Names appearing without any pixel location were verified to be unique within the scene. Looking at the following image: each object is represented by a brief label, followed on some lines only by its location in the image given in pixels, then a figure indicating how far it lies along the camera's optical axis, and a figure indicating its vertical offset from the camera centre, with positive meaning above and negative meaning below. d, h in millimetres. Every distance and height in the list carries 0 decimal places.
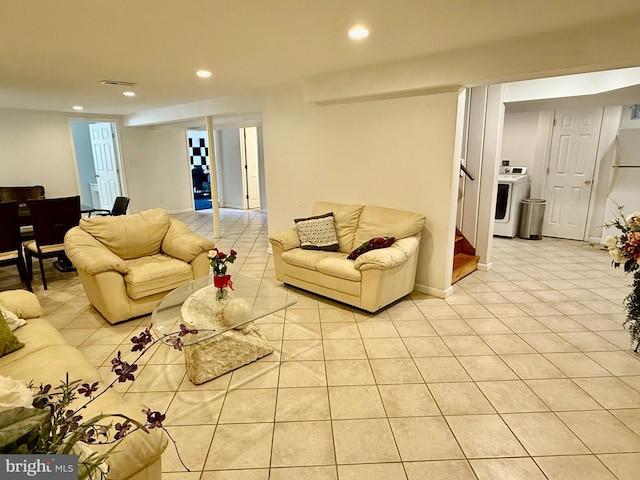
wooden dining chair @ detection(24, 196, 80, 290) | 3906 -641
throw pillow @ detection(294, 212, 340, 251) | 3929 -756
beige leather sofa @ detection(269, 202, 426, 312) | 3223 -926
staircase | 4223 -1176
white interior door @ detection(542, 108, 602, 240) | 5723 -176
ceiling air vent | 4145 +906
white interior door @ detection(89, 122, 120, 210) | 7926 +32
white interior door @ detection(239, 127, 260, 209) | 9156 -43
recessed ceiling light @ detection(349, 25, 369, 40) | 2445 +868
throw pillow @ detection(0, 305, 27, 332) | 2046 -855
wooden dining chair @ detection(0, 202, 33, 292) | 3627 -713
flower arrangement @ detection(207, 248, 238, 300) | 2453 -705
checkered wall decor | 10820 +429
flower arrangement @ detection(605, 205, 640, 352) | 2438 -634
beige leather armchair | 3074 -866
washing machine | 6092 -621
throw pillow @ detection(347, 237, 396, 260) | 3424 -760
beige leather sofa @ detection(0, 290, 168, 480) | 1223 -928
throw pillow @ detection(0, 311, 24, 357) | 1851 -879
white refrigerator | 5250 -210
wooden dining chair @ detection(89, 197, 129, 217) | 5562 -640
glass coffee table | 2330 -1011
